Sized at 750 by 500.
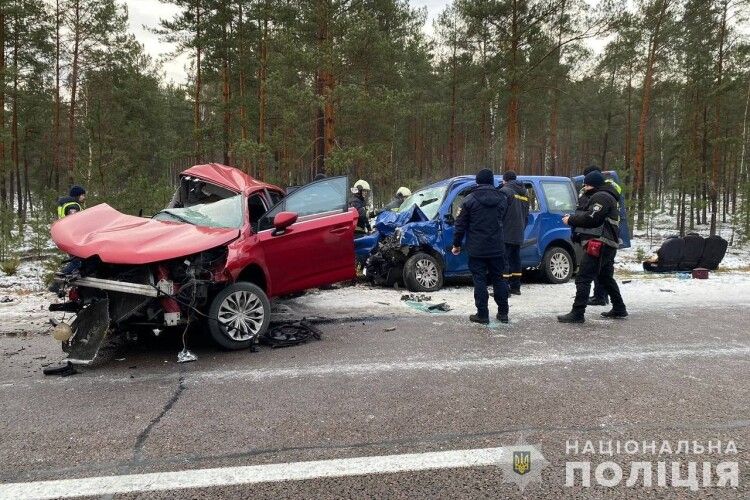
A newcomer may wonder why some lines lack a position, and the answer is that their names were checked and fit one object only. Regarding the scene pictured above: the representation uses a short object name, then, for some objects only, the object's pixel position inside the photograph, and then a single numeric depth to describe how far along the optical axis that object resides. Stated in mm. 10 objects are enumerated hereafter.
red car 4258
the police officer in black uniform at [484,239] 5930
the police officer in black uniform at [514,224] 7660
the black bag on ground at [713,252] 11086
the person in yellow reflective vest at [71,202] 8113
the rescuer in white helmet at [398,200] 9755
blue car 8094
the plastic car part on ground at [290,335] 5121
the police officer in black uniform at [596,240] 5961
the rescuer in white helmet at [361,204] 9094
